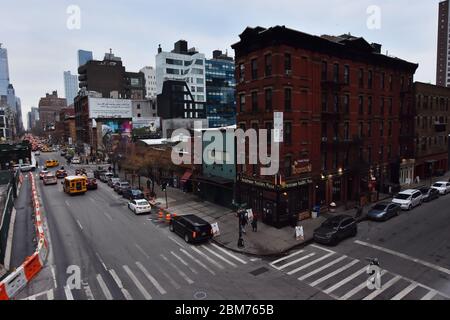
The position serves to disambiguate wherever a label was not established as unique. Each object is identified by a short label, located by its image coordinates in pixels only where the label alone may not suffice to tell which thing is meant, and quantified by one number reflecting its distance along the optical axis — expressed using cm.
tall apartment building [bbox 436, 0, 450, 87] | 15338
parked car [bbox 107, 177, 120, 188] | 4175
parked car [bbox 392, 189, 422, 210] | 2861
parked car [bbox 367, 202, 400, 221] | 2542
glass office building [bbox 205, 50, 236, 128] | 11262
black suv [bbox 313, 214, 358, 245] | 2039
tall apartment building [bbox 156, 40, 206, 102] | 10800
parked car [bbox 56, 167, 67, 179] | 5181
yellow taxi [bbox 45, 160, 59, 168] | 6831
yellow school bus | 3741
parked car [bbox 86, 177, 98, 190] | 4107
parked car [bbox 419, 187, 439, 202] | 3166
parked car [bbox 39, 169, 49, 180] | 4908
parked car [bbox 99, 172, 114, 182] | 4716
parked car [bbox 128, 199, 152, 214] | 2875
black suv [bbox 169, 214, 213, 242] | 2092
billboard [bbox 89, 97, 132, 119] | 8581
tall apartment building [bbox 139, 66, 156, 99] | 14512
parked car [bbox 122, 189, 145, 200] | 3244
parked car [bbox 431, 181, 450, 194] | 3522
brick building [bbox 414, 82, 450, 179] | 4194
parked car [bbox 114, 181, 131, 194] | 3757
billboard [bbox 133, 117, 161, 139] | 8575
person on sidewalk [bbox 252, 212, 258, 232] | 2318
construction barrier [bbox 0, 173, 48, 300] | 1379
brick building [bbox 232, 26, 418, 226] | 2472
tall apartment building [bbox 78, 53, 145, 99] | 9712
